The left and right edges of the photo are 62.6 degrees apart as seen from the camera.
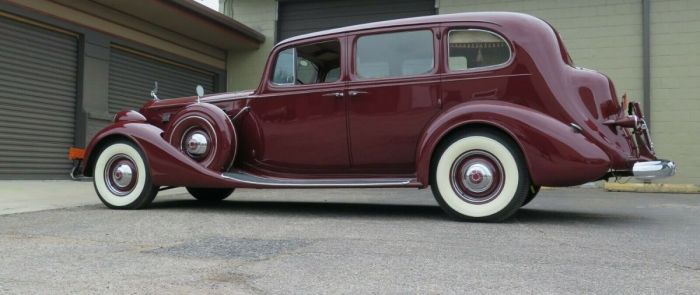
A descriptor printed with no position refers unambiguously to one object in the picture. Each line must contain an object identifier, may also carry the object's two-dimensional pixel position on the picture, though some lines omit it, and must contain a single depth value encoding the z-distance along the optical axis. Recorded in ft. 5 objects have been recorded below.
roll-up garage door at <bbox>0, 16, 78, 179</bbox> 32.96
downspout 40.75
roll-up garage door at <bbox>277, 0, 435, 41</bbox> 47.26
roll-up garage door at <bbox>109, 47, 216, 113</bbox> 40.73
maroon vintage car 15.75
